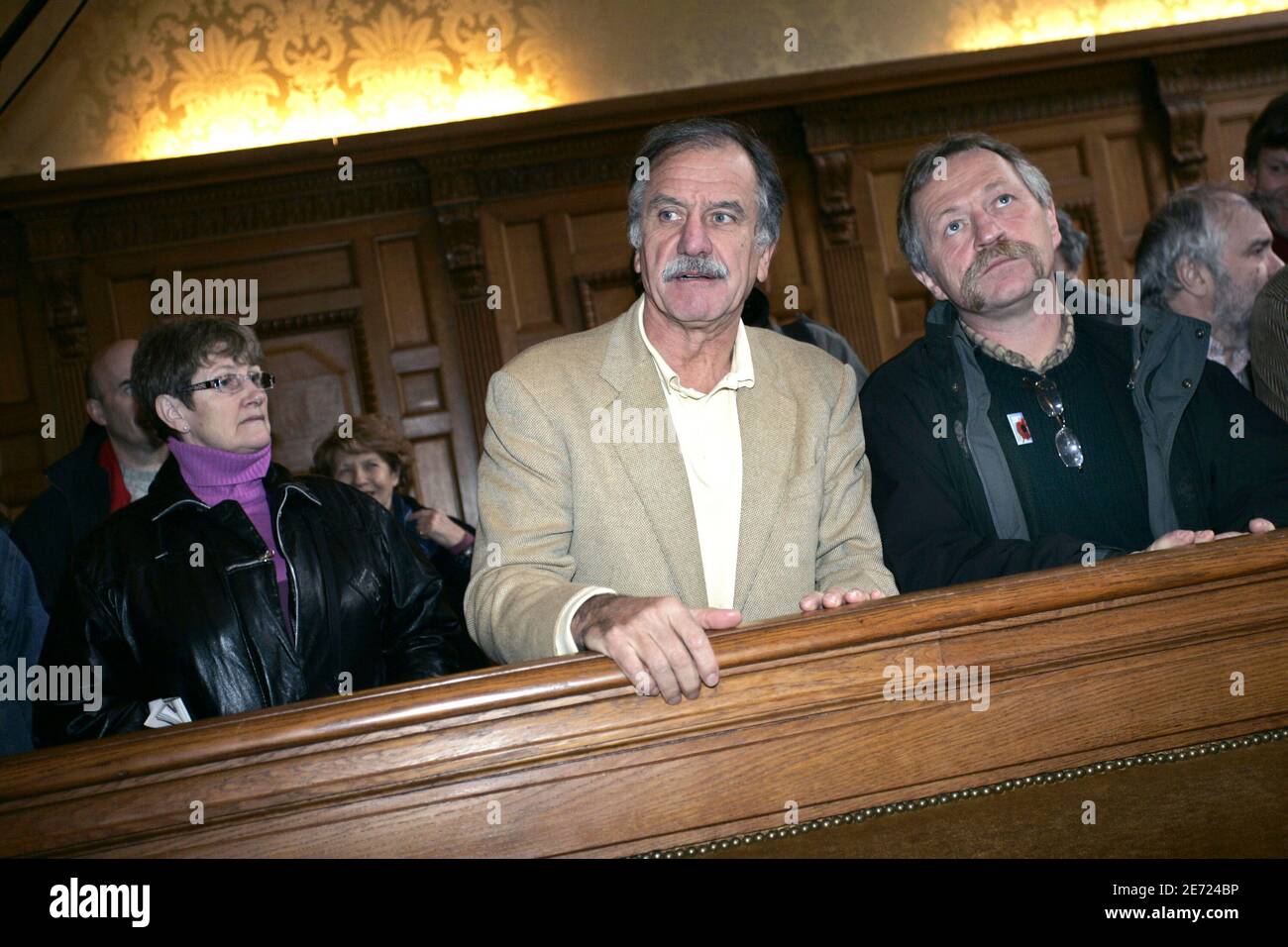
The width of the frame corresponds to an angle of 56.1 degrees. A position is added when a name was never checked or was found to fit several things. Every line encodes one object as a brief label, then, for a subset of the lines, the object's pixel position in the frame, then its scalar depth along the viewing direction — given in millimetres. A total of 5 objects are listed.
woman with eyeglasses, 2416
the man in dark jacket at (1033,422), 2230
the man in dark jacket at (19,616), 2662
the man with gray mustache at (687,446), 2051
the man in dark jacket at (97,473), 3441
